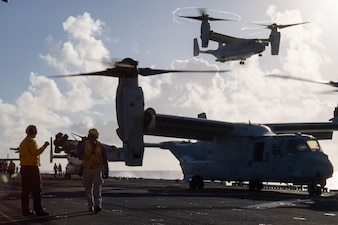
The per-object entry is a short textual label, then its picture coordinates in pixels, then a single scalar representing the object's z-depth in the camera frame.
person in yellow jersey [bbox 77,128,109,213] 11.34
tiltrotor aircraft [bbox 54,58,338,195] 21.97
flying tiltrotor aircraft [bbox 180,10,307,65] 69.38
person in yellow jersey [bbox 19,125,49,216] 10.91
